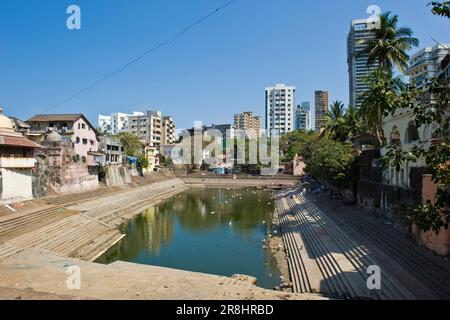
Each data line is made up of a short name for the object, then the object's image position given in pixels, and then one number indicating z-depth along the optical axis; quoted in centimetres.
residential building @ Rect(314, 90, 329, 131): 15338
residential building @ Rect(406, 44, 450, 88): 7545
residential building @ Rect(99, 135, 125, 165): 5212
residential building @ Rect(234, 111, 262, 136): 17350
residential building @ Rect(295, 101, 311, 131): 16525
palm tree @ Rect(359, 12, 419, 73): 2950
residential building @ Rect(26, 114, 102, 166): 4256
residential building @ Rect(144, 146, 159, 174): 7290
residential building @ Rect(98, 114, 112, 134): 11438
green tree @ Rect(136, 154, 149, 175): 6056
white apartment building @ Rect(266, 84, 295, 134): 14150
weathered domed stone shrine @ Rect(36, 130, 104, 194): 3434
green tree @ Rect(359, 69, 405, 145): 2644
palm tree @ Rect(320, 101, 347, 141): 4509
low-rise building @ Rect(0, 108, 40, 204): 2534
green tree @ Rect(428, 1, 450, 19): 614
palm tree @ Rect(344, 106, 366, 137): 4424
